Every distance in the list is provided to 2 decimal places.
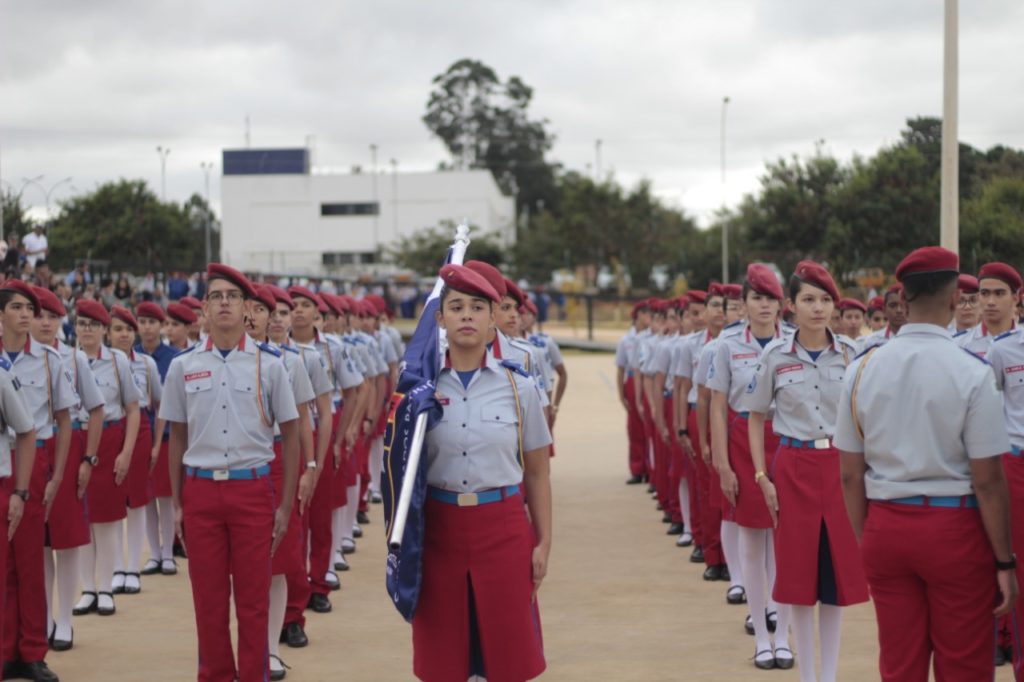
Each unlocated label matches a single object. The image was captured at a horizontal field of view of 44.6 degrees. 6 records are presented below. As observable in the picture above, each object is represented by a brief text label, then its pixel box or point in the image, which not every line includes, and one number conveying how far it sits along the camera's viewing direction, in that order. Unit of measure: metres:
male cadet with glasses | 6.38
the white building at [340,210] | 71.62
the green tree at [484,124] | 90.25
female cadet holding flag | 5.13
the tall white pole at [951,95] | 12.64
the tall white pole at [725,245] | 44.75
